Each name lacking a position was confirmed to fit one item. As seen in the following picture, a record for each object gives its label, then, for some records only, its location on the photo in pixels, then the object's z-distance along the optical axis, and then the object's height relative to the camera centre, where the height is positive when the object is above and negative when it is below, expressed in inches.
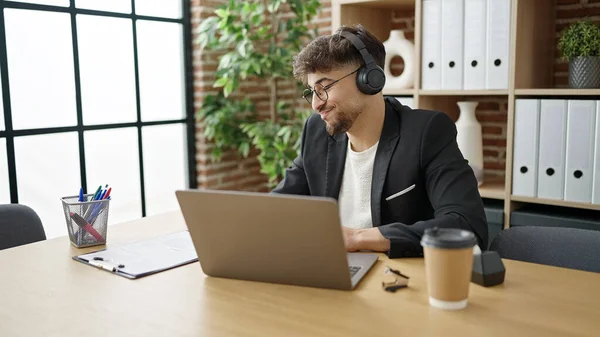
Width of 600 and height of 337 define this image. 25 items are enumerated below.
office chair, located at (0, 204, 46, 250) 69.6 -13.2
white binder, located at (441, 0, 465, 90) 103.2 +10.6
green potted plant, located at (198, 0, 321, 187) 129.6 +8.1
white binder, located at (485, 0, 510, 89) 98.1 +10.1
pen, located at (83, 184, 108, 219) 62.2 -10.0
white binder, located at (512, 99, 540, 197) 97.6 -6.8
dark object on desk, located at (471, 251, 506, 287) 46.8 -12.6
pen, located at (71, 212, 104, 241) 61.9 -11.5
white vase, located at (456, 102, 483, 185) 106.6 -5.8
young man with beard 64.8 -5.2
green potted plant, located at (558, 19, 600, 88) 94.3 +7.9
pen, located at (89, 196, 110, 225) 62.3 -10.5
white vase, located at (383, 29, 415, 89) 112.5 +9.8
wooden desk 40.1 -14.3
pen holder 62.1 -11.3
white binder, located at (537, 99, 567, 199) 95.1 -6.9
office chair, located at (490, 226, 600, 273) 58.1 -13.8
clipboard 53.5 -13.7
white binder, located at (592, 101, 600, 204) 91.9 -9.7
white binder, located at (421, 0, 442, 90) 105.6 +10.6
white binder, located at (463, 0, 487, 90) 100.7 +10.2
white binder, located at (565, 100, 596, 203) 92.5 -6.9
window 110.5 +1.2
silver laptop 44.3 -9.8
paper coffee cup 41.2 -10.8
